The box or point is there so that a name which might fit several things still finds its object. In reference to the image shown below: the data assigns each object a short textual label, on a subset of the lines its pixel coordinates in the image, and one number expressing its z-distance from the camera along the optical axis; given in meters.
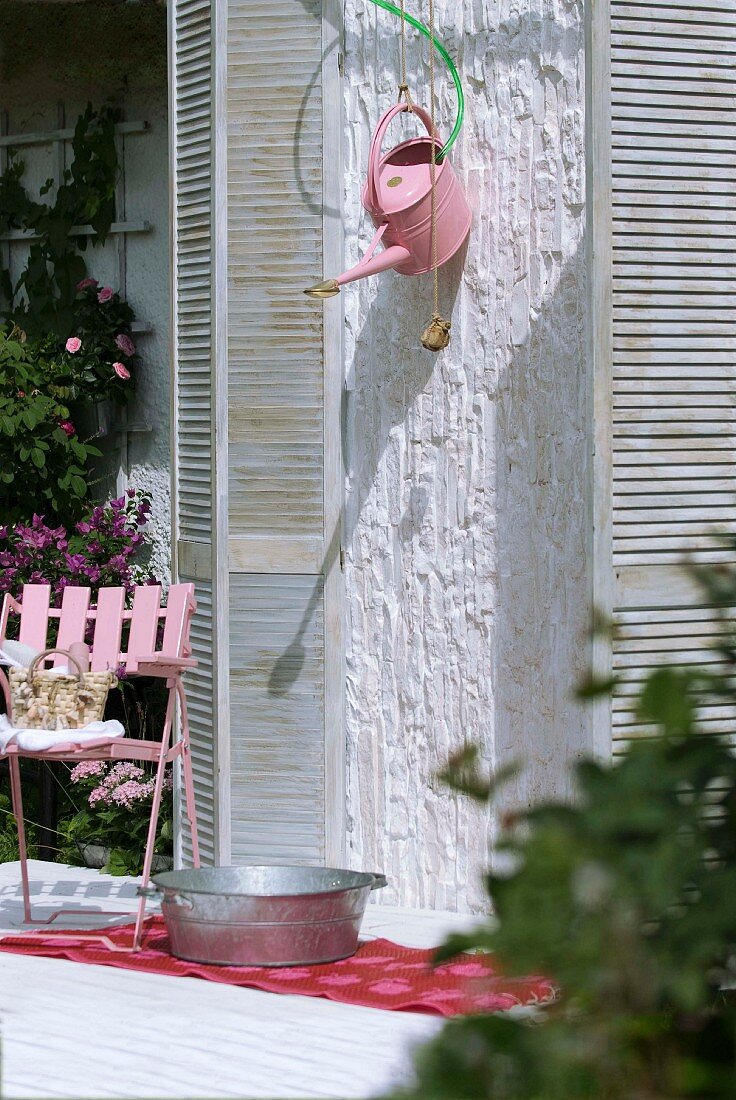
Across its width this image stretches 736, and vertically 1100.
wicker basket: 8.25
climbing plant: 12.33
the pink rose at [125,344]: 12.02
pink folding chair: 8.15
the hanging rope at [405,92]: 8.61
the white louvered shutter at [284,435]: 9.06
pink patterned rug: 6.85
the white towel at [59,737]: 7.97
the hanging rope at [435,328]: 8.41
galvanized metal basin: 7.42
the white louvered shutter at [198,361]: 9.39
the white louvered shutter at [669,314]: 7.50
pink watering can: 8.48
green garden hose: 8.50
